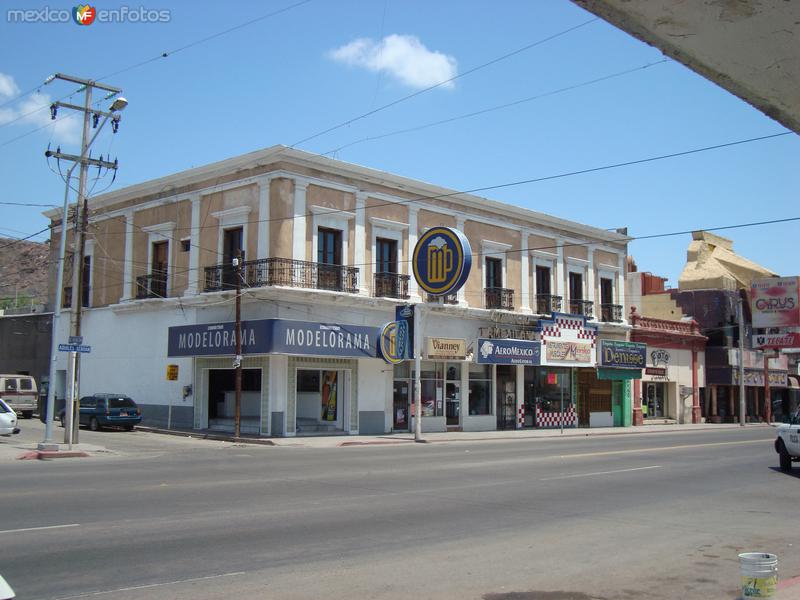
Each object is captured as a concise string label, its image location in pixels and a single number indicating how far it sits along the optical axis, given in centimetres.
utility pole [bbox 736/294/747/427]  4856
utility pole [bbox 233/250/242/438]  2786
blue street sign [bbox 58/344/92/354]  2242
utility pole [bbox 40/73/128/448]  2362
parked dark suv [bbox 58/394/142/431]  3133
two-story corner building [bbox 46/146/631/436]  2928
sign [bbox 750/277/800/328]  5244
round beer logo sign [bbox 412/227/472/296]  3008
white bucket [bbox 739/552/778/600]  687
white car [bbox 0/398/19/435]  2514
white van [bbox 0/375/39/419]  3697
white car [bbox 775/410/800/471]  1847
